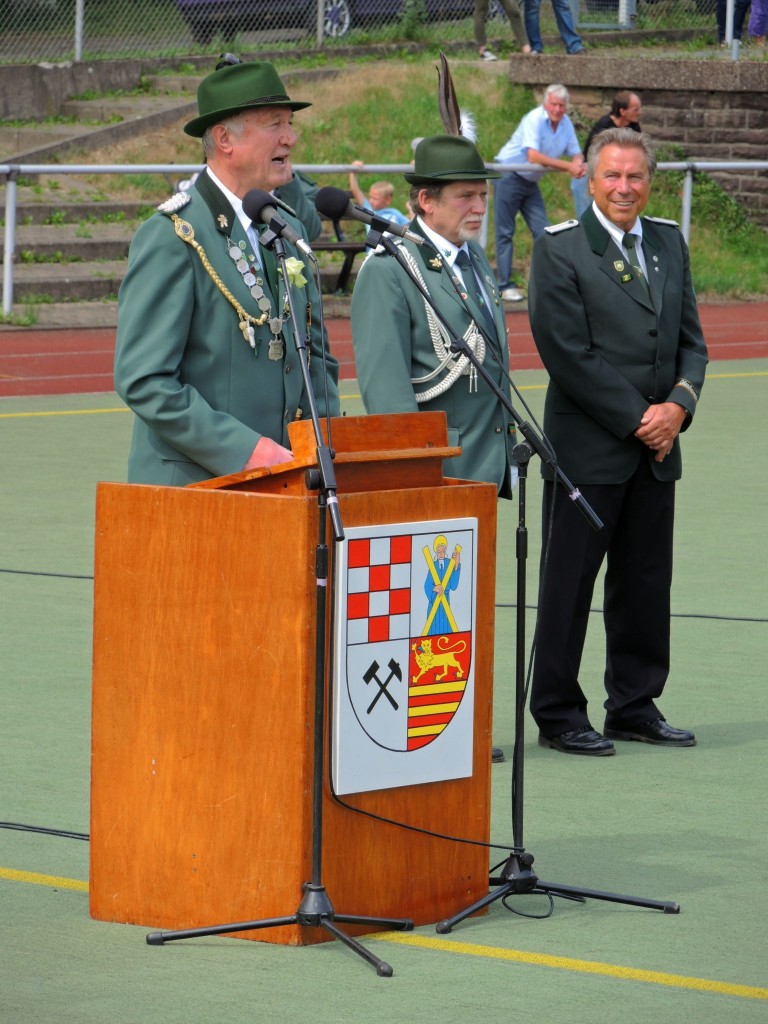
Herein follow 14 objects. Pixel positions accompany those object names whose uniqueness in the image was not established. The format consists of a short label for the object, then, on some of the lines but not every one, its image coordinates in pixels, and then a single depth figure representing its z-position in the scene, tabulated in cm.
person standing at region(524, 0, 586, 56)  4700
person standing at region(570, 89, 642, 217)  3526
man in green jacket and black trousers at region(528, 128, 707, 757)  1187
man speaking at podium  879
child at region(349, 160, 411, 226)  3464
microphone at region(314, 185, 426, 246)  822
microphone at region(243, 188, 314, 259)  790
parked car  4767
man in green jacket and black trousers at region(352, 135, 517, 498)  1136
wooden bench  3513
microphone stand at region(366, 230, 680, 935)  840
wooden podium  808
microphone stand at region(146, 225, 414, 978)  774
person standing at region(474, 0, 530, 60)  4756
